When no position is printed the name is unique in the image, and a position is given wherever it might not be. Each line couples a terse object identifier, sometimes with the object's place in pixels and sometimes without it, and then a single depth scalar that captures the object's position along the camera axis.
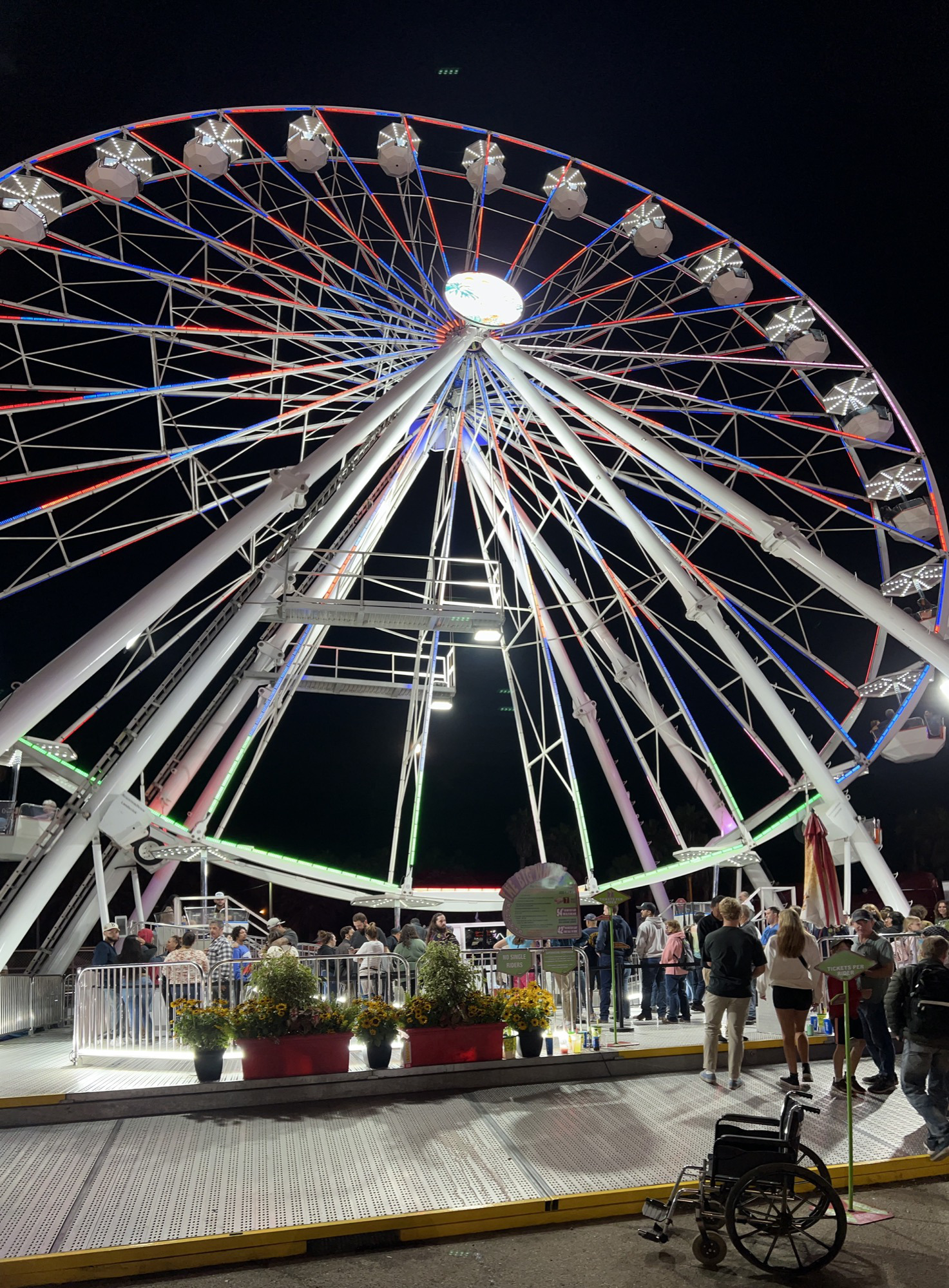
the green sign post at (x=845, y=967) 8.65
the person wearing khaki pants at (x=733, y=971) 10.90
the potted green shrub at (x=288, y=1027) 11.20
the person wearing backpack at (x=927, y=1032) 8.66
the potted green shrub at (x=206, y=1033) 11.00
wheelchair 6.62
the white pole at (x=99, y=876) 17.09
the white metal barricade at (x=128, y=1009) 12.65
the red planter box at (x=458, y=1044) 11.84
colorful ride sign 13.95
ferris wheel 16.72
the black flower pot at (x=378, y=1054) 11.72
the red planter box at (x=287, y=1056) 11.20
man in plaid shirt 12.80
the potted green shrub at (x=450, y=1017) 11.84
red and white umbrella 16.67
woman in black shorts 10.67
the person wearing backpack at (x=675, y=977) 15.30
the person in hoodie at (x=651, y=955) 16.05
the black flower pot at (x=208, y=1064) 11.08
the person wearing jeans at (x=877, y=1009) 10.93
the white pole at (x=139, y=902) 18.03
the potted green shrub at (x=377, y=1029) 11.65
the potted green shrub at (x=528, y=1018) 12.20
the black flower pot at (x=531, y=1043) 12.21
